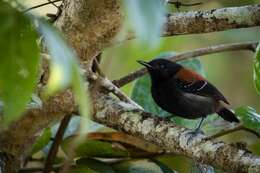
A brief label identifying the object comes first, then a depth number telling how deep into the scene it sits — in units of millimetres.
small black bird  4376
